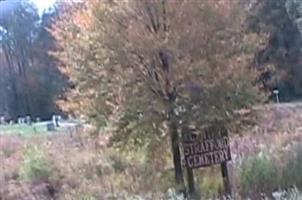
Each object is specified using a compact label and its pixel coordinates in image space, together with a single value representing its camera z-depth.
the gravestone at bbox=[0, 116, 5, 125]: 36.49
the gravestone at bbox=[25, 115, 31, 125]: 37.30
